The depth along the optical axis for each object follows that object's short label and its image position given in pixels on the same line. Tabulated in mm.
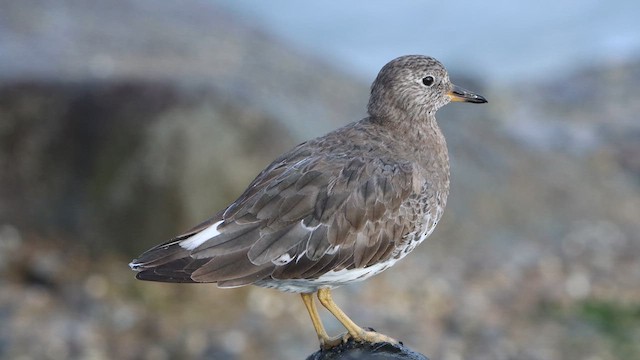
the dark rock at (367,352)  12773
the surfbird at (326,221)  12875
